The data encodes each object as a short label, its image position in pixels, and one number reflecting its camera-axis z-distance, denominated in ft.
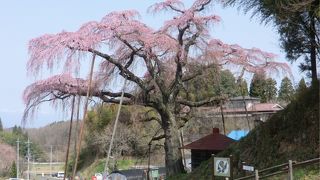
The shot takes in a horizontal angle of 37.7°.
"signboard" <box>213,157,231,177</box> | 37.60
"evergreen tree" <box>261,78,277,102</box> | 110.73
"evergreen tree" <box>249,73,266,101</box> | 70.69
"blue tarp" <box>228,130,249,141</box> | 86.53
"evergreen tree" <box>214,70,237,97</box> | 71.70
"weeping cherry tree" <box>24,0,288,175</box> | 54.83
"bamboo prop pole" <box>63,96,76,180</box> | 56.07
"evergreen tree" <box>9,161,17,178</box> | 216.49
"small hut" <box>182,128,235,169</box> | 62.28
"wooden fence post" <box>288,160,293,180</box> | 30.76
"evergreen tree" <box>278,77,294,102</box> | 88.71
